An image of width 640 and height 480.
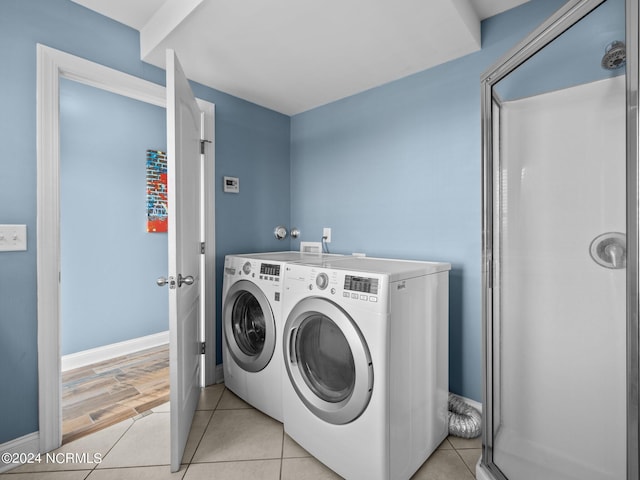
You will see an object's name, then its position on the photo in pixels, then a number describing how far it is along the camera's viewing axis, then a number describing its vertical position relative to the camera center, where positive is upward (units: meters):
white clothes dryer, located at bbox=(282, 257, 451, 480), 1.24 -0.57
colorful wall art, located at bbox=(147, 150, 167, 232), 2.98 +0.50
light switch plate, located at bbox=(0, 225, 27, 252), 1.42 +0.01
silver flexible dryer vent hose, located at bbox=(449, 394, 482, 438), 1.64 -0.99
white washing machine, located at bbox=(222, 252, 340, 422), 1.77 -0.56
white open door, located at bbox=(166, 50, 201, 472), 1.40 -0.04
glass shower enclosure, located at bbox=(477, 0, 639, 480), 0.84 -0.04
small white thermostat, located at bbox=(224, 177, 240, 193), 2.37 +0.44
